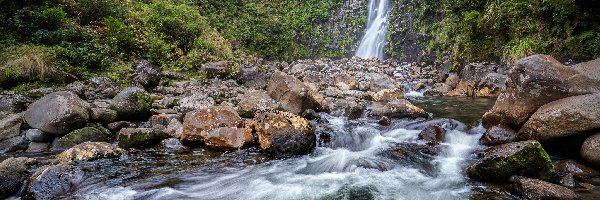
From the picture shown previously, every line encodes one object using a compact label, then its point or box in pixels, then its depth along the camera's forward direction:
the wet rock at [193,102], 9.91
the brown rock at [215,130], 7.16
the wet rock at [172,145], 7.16
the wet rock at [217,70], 15.18
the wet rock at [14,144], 6.85
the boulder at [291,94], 9.73
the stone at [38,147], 6.88
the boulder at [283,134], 6.87
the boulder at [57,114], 7.06
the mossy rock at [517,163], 5.01
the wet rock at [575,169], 5.26
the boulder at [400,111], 9.37
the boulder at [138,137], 7.07
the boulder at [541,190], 4.43
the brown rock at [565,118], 5.63
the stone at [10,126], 7.08
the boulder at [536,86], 6.64
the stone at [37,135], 7.07
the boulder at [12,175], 4.83
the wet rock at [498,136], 6.91
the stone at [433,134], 7.59
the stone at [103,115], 7.80
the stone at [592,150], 5.31
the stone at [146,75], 12.73
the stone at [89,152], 5.93
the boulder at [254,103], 8.93
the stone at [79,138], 6.95
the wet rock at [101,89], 10.62
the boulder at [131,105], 8.35
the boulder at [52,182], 4.71
